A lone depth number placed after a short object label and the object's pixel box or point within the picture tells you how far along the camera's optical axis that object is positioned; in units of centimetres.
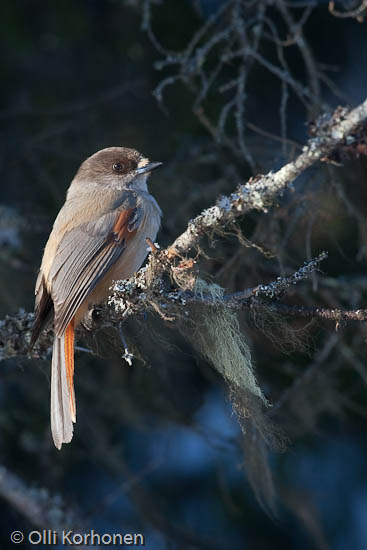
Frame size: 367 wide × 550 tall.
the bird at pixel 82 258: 811
